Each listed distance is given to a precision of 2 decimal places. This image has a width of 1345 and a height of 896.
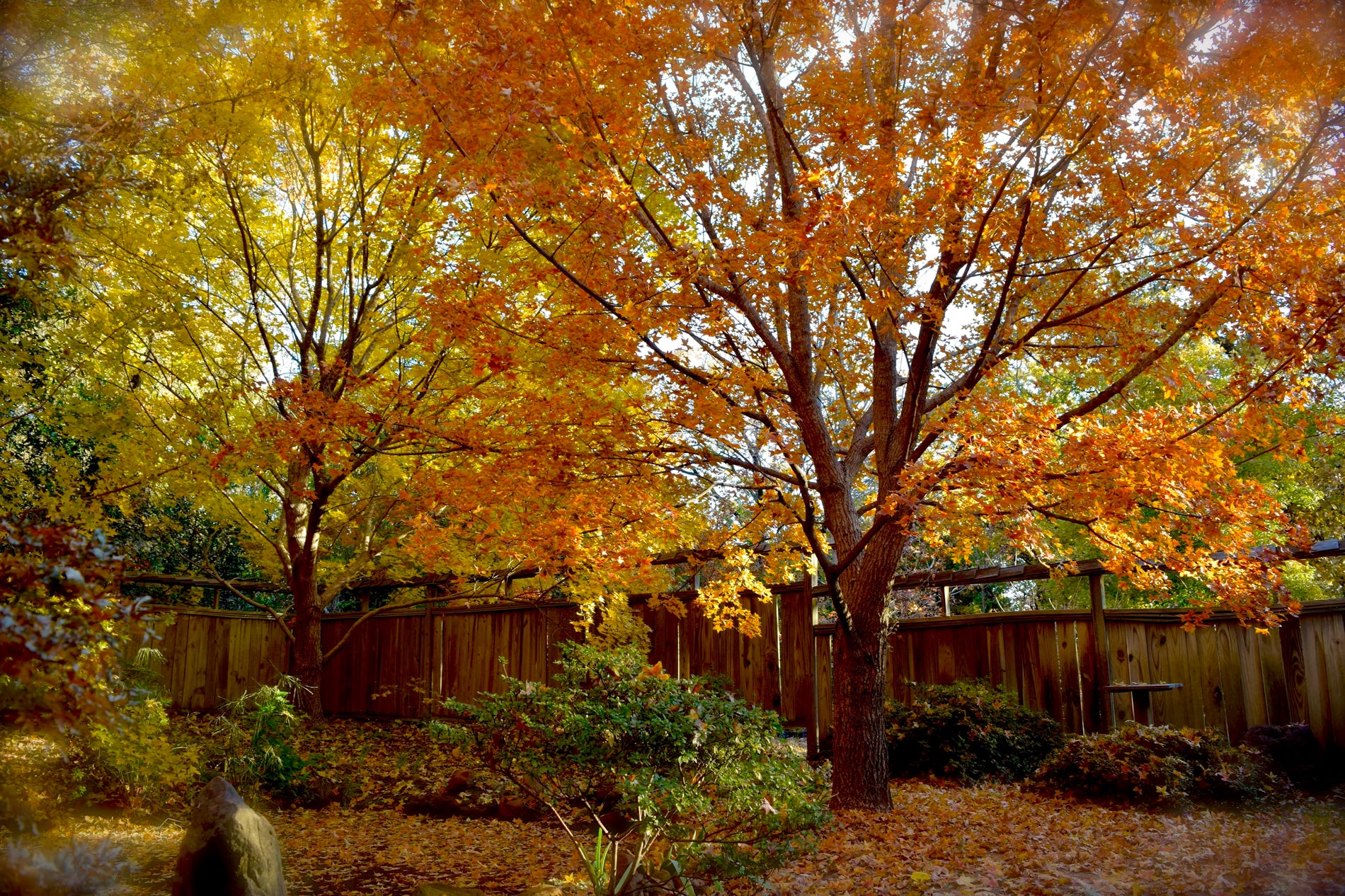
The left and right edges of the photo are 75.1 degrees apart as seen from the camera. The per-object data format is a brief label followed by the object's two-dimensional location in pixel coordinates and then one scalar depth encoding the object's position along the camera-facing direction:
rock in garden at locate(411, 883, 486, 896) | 4.57
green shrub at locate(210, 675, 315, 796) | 7.74
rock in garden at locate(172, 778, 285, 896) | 4.44
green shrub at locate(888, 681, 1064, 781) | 7.61
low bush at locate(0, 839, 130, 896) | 3.39
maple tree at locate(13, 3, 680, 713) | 6.59
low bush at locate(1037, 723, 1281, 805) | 6.25
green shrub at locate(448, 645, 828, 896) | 4.30
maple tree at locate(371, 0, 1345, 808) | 4.91
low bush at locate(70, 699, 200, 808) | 6.82
